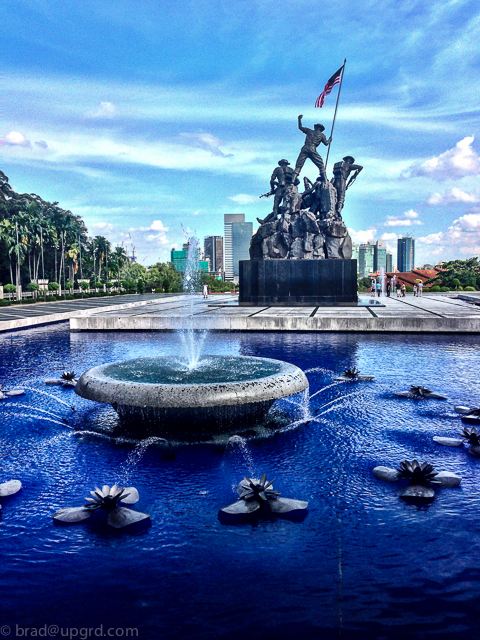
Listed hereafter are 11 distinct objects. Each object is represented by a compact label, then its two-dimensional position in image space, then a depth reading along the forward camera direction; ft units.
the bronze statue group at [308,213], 87.25
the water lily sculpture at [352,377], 29.30
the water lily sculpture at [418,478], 14.33
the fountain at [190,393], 18.54
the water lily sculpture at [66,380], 28.48
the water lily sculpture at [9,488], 14.89
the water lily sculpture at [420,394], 25.02
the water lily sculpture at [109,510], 13.07
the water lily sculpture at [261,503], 13.52
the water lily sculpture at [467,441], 17.86
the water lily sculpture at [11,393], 26.57
